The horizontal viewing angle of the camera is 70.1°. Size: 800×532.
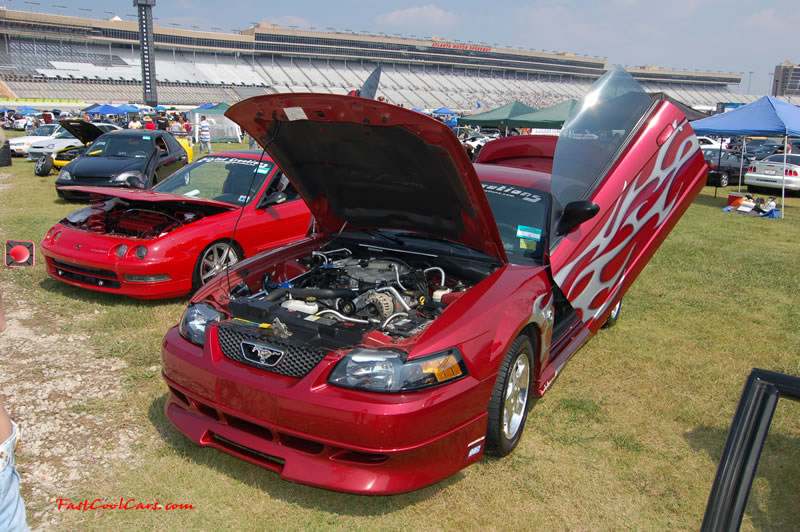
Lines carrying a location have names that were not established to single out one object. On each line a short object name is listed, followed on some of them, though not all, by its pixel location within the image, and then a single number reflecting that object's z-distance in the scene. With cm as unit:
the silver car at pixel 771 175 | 1494
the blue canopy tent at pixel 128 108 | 4235
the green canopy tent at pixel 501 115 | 2167
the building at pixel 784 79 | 14250
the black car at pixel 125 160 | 1022
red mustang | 261
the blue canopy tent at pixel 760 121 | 1220
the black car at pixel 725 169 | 1689
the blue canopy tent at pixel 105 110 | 3938
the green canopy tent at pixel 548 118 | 1909
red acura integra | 516
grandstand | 7100
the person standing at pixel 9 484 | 153
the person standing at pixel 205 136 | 2238
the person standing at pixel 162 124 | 3062
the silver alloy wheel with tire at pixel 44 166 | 1510
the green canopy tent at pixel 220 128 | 3288
